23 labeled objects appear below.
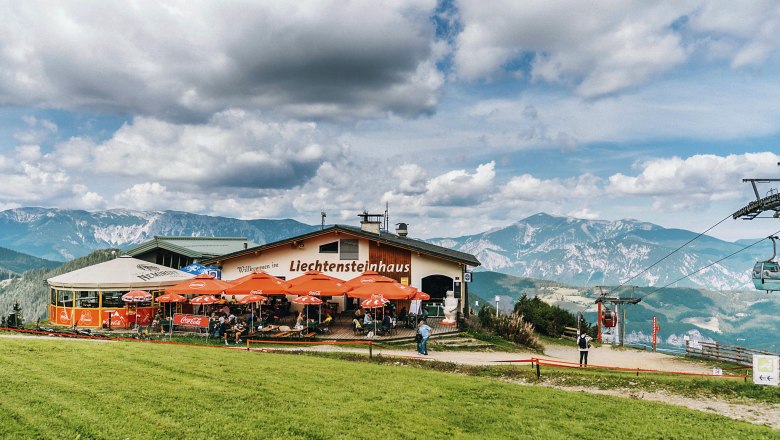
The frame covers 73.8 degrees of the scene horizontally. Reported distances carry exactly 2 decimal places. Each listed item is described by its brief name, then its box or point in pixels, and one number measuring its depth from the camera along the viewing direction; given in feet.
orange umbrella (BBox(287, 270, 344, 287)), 104.26
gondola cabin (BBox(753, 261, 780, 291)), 113.39
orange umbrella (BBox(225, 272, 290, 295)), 100.07
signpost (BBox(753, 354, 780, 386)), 57.26
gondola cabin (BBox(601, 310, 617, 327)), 149.69
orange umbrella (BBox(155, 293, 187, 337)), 98.89
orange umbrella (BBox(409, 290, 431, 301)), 96.98
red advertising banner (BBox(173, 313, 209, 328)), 95.96
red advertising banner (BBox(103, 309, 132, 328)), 105.70
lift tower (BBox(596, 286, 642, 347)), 145.89
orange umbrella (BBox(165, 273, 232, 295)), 98.99
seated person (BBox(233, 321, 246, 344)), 92.38
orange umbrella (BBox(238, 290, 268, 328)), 95.86
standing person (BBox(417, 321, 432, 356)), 81.87
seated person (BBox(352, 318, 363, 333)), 97.86
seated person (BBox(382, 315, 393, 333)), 97.95
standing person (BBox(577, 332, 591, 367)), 84.84
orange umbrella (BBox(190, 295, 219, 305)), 95.85
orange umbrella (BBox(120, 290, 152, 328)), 98.94
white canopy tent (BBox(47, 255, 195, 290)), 105.40
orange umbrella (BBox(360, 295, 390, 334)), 91.35
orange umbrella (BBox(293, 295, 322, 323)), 93.66
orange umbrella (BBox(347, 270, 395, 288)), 103.19
